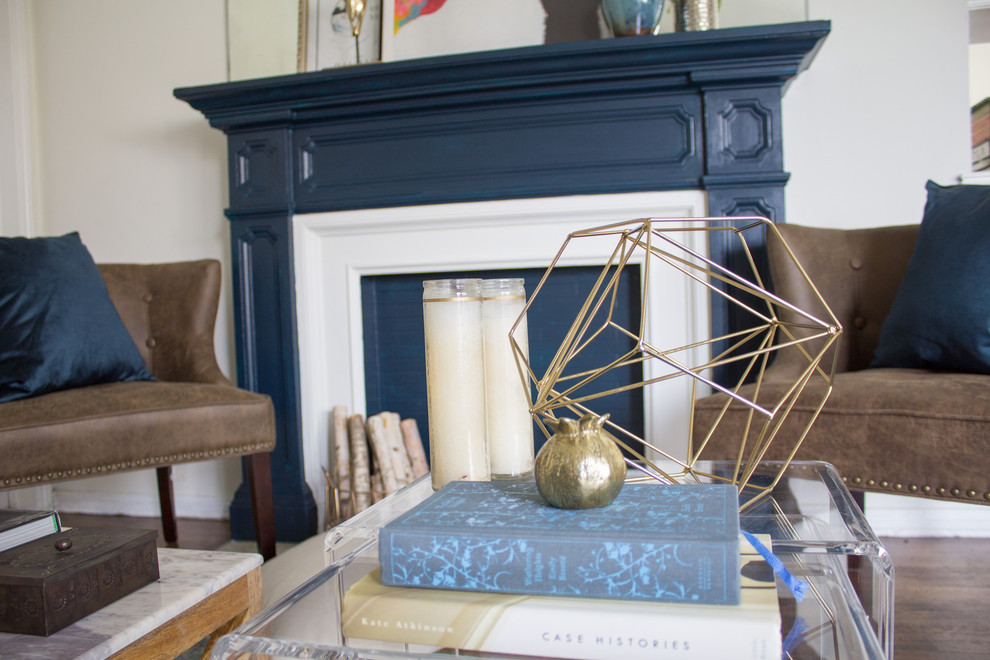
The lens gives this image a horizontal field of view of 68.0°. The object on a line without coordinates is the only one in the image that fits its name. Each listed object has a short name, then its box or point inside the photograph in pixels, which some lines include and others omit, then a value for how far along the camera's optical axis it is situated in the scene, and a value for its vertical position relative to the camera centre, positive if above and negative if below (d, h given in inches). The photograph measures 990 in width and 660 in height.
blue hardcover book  20.8 -7.0
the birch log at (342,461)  94.0 -18.2
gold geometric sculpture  29.0 -3.5
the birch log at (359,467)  91.9 -18.7
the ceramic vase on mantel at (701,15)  83.6 +33.3
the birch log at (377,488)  92.4 -21.4
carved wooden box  31.8 -11.3
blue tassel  24.7 -8.9
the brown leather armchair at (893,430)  50.7 -9.5
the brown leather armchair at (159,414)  64.5 -8.1
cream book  20.2 -8.9
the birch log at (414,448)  95.4 -17.0
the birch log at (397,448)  93.2 -16.7
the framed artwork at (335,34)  97.9 +38.4
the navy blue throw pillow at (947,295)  61.0 +0.3
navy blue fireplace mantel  83.3 +21.8
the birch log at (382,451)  91.9 -16.8
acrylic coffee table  22.9 -9.9
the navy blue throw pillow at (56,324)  73.3 +0.6
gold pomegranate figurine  24.5 -5.3
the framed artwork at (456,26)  92.6 +37.2
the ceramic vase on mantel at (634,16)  83.3 +33.5
